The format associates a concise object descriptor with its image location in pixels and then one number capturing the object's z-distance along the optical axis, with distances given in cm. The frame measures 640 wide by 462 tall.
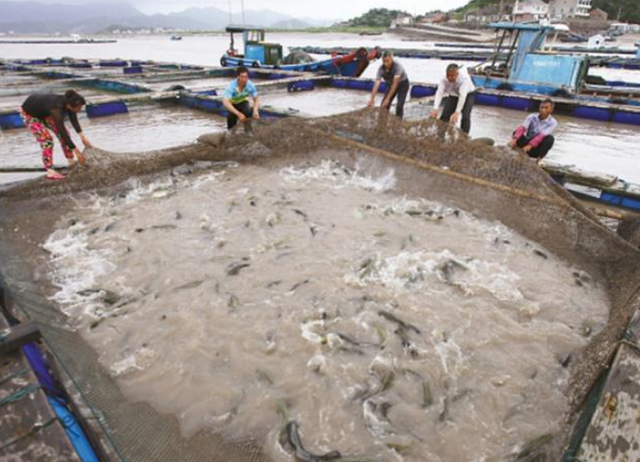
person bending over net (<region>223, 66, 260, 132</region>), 745
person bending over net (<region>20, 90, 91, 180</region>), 576
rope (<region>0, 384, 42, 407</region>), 191
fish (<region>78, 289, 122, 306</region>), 399
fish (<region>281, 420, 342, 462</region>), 253
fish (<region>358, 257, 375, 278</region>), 446
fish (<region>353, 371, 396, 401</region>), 301
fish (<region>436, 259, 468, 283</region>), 449
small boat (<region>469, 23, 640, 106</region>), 1384
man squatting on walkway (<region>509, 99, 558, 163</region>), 642
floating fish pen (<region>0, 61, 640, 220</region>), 647
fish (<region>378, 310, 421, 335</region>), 369
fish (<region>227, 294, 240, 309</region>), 399
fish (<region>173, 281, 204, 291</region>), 423
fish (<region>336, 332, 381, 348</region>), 351
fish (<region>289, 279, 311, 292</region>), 425
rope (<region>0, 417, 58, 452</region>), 176
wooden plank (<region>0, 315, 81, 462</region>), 176
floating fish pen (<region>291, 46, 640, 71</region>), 3229
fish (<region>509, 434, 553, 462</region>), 237
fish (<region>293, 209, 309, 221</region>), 582
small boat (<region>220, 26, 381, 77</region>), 1938
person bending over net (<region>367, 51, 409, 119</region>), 827
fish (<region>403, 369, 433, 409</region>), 298
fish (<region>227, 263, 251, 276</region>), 449
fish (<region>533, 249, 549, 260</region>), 485
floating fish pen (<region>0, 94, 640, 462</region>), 263
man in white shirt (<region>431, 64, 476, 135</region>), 716
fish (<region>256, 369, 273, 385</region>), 315
